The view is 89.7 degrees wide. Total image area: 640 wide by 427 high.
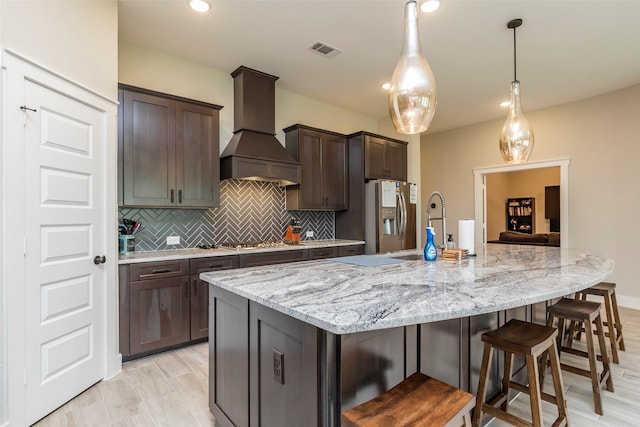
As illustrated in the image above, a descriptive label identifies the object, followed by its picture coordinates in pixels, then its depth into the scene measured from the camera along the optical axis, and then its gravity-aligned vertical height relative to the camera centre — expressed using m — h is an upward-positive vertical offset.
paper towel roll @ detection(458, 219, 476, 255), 2.59 -0.18
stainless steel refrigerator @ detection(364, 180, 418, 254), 4.62 -0.04
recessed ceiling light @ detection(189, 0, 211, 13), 2.61 +1.72
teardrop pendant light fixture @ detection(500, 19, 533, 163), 2.84 +0.73
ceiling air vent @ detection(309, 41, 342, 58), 3.31 +1.74
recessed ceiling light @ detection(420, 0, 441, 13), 2.51 +1.66
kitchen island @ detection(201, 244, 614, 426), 1.18 -0.50
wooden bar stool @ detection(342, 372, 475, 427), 1.05 -0.68
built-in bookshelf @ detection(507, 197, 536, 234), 9.08 -0.05
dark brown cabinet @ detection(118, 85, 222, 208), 2.97 +0.63
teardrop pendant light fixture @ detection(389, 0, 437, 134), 1.85 +0.77
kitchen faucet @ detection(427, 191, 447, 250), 2.50 -0.15
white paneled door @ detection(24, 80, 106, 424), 1.95 -0.22
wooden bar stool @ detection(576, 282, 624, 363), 2.73 -0.86
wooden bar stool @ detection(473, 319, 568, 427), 1.53 -0.74
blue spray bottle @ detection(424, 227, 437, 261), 2.39 -0.27
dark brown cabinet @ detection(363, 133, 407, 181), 4.79 +0.87
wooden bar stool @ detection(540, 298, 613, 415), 2.06 -0.79
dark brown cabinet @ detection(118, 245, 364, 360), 2.75 -0.81
